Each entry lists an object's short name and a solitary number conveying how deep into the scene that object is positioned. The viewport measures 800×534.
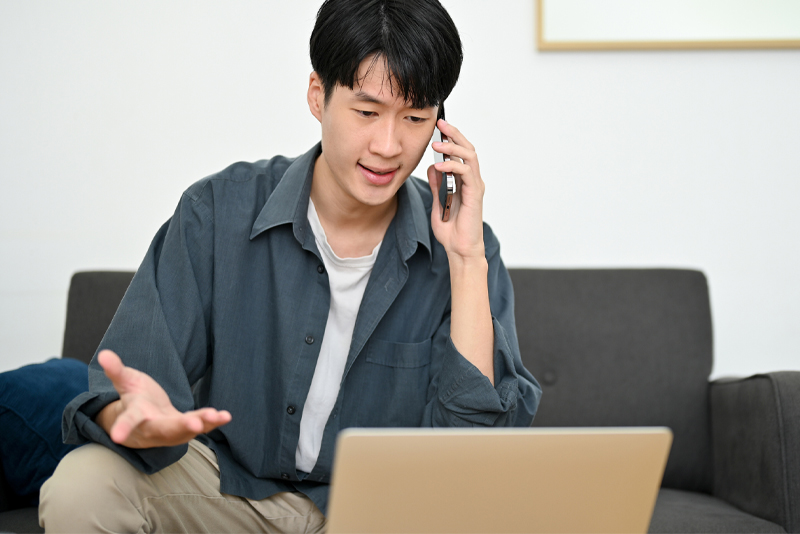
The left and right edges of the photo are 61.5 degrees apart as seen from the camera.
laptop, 0.63
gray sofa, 1.69
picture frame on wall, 2.01
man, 1.16
